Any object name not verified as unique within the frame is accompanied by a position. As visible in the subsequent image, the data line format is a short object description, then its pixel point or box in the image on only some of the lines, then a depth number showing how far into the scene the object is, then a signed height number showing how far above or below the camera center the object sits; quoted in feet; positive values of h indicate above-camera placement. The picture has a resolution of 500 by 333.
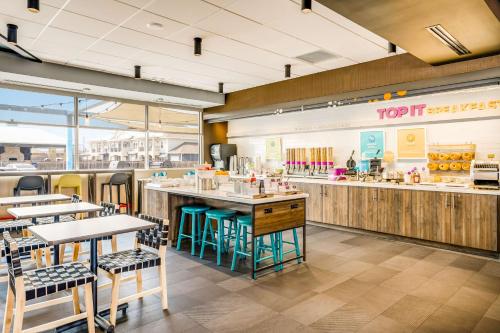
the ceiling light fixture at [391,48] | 16.01 +5.38
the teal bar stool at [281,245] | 14.80 -3.81
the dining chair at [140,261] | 9.36 -2.95
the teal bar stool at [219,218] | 14.88 -2.60
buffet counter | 16.20 -1.49
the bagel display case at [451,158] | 18.16 +0.08
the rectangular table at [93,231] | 8.44 -1.88
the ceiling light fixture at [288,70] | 20.44 +5.60
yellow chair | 23.61 -1.48
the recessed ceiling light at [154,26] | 14.28 +5.91
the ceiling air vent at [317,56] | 18.25 +5.87
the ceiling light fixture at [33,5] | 11.31 +5.37
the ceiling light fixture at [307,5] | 10.96 +5.12
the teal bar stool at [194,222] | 16.45 -3.21
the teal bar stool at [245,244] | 14.12 -3.69
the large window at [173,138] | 30.58 +2.25
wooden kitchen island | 13.23 -2.16
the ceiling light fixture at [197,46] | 15.80 +5.48
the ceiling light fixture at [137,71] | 20.74 +5.66
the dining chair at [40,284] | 7.61 -2.93
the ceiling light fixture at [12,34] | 14.60 +5.67
